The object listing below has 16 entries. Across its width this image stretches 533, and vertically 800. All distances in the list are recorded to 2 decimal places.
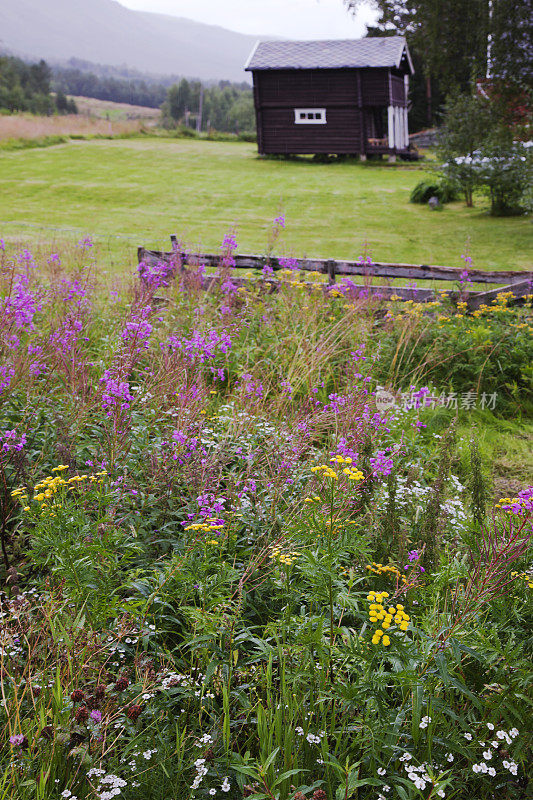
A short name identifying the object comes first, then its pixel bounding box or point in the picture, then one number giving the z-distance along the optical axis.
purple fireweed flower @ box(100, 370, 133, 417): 3.35
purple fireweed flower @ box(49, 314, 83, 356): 4.54
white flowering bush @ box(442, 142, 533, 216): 17.17
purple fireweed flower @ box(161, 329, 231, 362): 4.74
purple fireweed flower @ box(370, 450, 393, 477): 3.59
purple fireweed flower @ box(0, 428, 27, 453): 3.36
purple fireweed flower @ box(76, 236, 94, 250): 7.78
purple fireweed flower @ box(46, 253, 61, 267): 7.18
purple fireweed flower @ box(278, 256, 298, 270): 7.58
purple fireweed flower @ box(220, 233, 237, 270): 7.06
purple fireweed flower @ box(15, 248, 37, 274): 7.13
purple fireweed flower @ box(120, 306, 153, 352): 3.75
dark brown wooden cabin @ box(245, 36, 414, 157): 29.45
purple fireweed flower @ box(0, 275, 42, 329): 4.59
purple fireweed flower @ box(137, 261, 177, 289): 6.39
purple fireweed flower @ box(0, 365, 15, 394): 3.90
